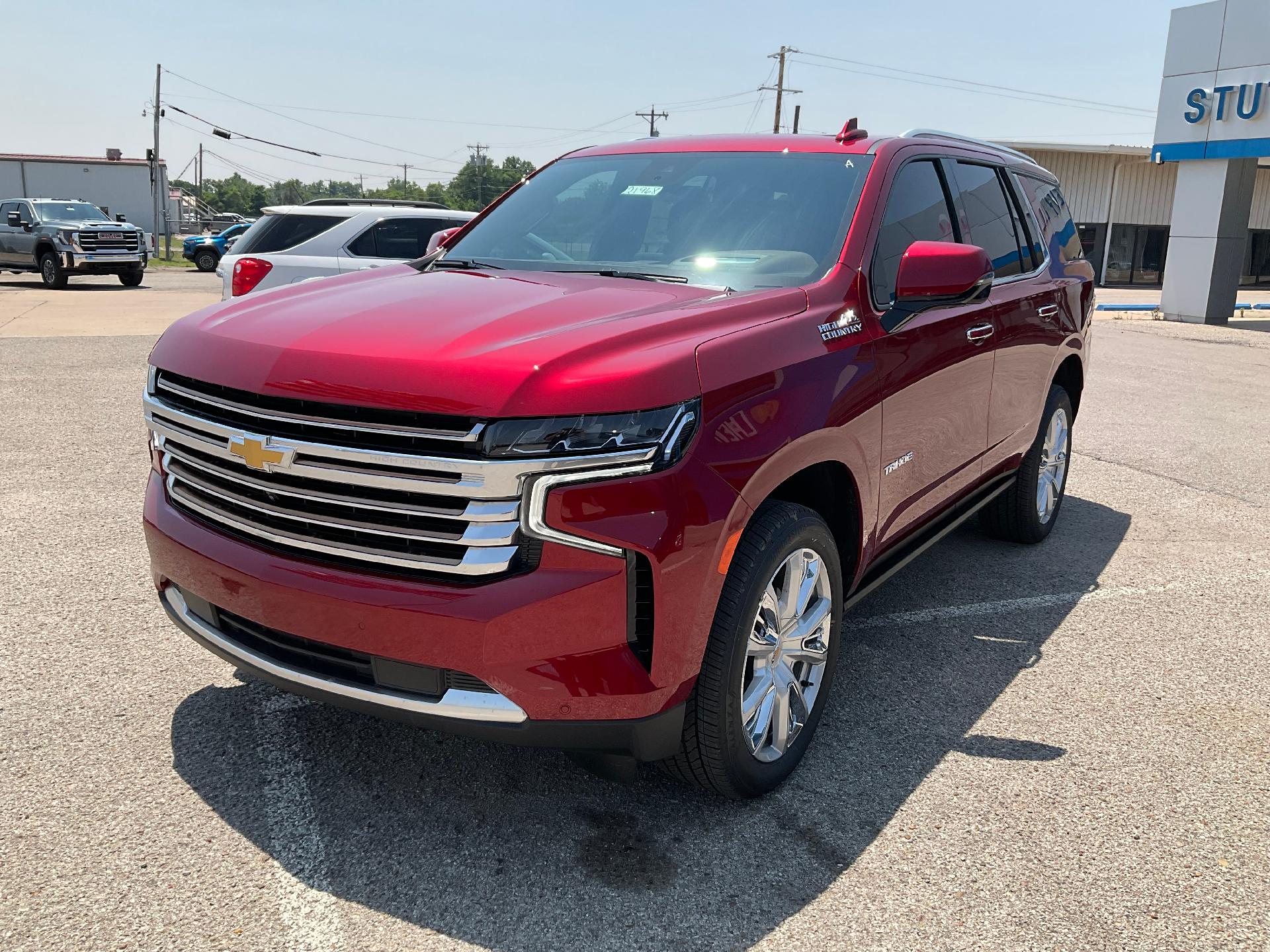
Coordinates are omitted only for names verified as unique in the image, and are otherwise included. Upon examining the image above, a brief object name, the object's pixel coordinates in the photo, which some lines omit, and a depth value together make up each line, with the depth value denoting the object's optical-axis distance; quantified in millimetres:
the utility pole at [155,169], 41844
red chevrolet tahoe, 2447
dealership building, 37094
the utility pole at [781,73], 56156
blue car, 36562
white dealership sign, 20500
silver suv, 9102
